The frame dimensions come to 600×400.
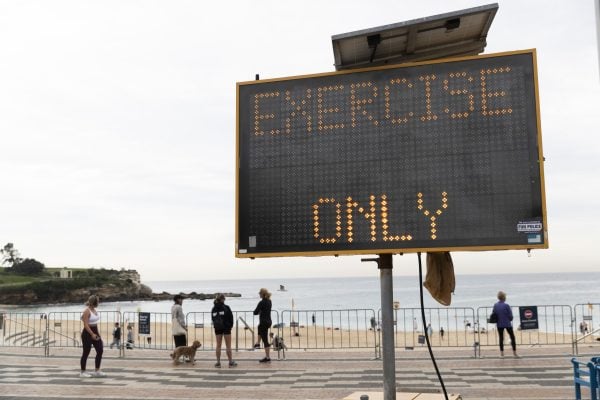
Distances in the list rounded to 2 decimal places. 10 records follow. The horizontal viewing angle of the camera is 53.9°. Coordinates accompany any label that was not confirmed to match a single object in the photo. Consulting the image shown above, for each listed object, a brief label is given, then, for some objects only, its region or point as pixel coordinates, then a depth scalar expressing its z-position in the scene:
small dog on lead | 14.24
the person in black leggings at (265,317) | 14.31
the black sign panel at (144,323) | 17.53
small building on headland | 138.39
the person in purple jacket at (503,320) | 14.37
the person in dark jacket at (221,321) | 14.14
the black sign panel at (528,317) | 15.52
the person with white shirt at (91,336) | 12.60
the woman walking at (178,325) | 14.89
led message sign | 5.20
